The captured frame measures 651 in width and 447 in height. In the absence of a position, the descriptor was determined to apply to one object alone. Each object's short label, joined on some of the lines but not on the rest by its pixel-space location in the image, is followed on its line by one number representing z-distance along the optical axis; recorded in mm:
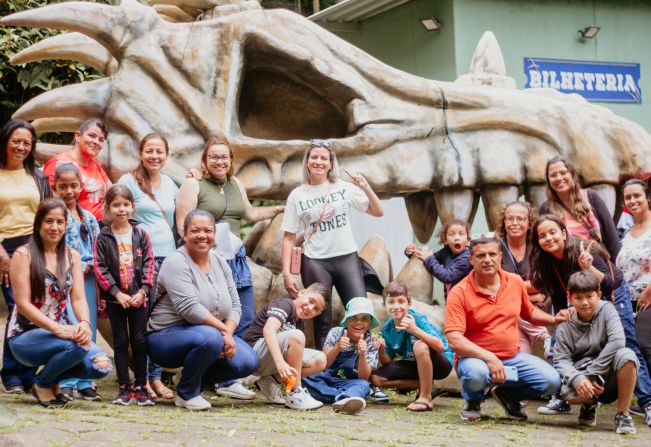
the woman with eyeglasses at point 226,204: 6789
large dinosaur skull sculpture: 7656
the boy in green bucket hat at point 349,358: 6656
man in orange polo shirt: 6188
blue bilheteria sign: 13891
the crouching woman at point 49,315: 5938
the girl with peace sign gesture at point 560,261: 6457
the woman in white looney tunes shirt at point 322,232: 7062
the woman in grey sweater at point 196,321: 6199
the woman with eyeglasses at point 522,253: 6879
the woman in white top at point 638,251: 6776
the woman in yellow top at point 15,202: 6426
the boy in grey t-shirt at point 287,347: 6422
